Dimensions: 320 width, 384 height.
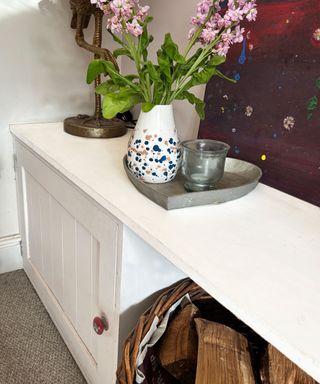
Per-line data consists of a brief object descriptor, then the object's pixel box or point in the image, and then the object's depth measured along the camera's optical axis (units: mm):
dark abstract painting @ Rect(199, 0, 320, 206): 760
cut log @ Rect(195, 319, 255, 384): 635
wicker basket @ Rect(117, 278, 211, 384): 668
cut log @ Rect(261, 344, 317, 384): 586
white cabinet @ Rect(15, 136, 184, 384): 762
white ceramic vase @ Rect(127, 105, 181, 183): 758
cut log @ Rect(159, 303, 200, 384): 744
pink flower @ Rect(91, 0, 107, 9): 687
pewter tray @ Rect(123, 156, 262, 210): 693
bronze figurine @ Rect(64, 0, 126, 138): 1126
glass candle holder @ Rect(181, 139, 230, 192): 744
